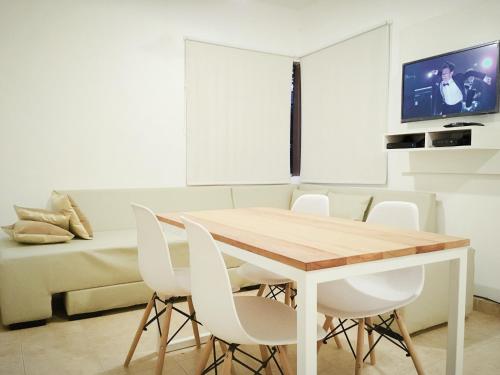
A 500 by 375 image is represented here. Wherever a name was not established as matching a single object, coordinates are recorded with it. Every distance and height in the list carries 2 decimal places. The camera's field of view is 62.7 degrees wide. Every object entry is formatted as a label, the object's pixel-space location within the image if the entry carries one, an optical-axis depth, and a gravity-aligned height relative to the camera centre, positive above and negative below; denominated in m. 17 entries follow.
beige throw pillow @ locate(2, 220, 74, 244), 2.84 -0.51
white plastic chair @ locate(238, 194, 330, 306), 2.20 -0.60
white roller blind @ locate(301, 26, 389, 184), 3.77 +0.51
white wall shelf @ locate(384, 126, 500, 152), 2.72 +0.18
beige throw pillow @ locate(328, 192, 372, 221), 3.53 -0.40
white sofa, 2.56 -0.74
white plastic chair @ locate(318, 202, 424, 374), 1.66 -0.56
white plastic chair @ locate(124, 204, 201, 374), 1.76 -0.49
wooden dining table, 1.18 -0.30
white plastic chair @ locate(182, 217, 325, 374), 1.29 -0.52
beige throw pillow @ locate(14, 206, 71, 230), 2.95 -0.41
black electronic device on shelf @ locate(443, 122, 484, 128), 2.81 +0.25
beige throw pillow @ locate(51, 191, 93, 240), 3.09 -0.44
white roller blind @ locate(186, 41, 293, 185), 4.21 +0.48
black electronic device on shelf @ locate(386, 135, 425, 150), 3.13 +0.14
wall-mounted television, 2.78 +0.56
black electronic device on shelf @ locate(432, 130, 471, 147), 2.82 +0.15
